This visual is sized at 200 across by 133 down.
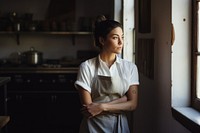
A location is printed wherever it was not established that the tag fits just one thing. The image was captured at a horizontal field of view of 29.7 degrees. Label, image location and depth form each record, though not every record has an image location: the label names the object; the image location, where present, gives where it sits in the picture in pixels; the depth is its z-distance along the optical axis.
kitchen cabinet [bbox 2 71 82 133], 5.31
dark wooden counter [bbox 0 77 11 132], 2.72
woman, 1.99
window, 2.01
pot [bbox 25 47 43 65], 5.53
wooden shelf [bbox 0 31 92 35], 5.55
